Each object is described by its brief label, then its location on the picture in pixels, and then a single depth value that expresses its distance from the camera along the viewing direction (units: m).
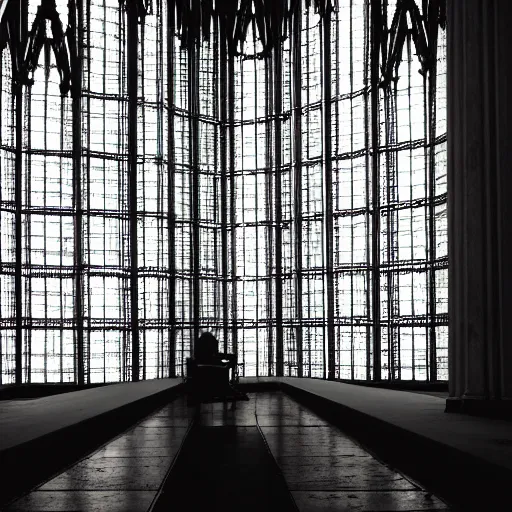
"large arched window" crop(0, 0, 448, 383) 24.42
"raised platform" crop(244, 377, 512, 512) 6.83
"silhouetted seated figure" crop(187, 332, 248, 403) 18.55
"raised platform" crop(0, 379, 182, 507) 8.05
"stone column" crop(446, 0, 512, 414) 11.34
